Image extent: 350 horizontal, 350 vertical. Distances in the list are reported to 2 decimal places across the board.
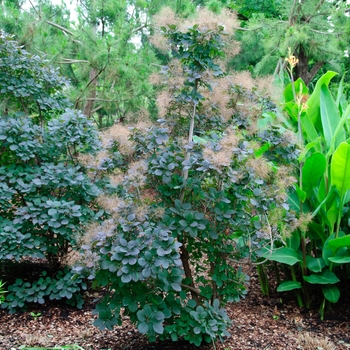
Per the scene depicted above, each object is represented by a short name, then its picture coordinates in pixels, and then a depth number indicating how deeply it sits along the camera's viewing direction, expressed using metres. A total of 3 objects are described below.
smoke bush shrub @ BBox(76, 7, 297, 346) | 2.03
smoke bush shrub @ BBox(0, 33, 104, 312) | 2.90
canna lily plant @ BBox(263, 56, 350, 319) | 2.86
